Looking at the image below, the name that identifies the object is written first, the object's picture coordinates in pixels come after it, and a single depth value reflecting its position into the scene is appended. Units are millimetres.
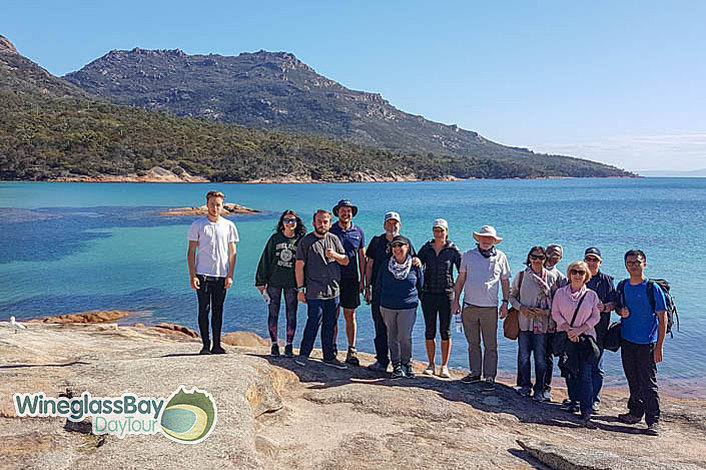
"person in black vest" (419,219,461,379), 6547
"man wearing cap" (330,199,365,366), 6805
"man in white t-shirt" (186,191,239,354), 6113
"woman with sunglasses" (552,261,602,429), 5684
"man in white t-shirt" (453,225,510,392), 6316
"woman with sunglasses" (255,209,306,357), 6629
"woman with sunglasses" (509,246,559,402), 6082
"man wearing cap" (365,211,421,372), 6605
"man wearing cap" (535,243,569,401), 6109
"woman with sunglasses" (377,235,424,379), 6352
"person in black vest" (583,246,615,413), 5941
